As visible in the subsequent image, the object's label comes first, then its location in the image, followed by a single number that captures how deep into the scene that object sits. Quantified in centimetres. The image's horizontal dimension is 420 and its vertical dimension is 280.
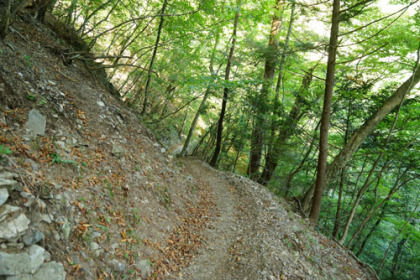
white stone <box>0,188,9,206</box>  280
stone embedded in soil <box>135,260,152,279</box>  429
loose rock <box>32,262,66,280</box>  273
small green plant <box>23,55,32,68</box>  551
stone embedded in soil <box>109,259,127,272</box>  390
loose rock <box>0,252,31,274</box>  242
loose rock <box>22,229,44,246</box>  281
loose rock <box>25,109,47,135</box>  440
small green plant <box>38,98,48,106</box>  495
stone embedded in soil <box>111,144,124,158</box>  629
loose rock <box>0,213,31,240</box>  263
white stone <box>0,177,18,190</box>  290
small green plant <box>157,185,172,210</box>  669
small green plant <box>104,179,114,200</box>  501
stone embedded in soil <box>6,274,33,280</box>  245
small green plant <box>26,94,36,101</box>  473
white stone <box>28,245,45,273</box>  272
